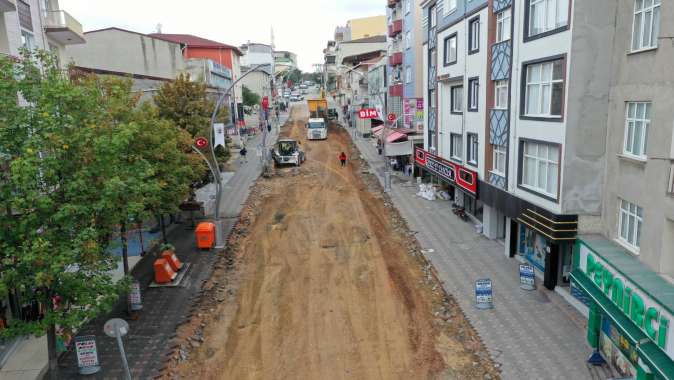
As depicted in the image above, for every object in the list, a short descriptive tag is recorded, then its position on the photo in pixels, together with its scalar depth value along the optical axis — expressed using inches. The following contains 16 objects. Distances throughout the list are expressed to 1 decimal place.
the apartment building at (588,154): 433.7
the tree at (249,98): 3152.1
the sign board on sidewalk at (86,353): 478.0
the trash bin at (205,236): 866.8
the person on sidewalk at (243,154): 1811.5
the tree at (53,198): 379.9
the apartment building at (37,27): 636.1
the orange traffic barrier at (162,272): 709.9
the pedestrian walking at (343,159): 1664.6
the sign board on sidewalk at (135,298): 617.9
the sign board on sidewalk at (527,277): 649.6
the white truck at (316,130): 2320.4
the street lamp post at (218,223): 876.0
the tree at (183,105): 959.6
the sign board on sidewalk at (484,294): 601.9
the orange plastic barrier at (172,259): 739.9
